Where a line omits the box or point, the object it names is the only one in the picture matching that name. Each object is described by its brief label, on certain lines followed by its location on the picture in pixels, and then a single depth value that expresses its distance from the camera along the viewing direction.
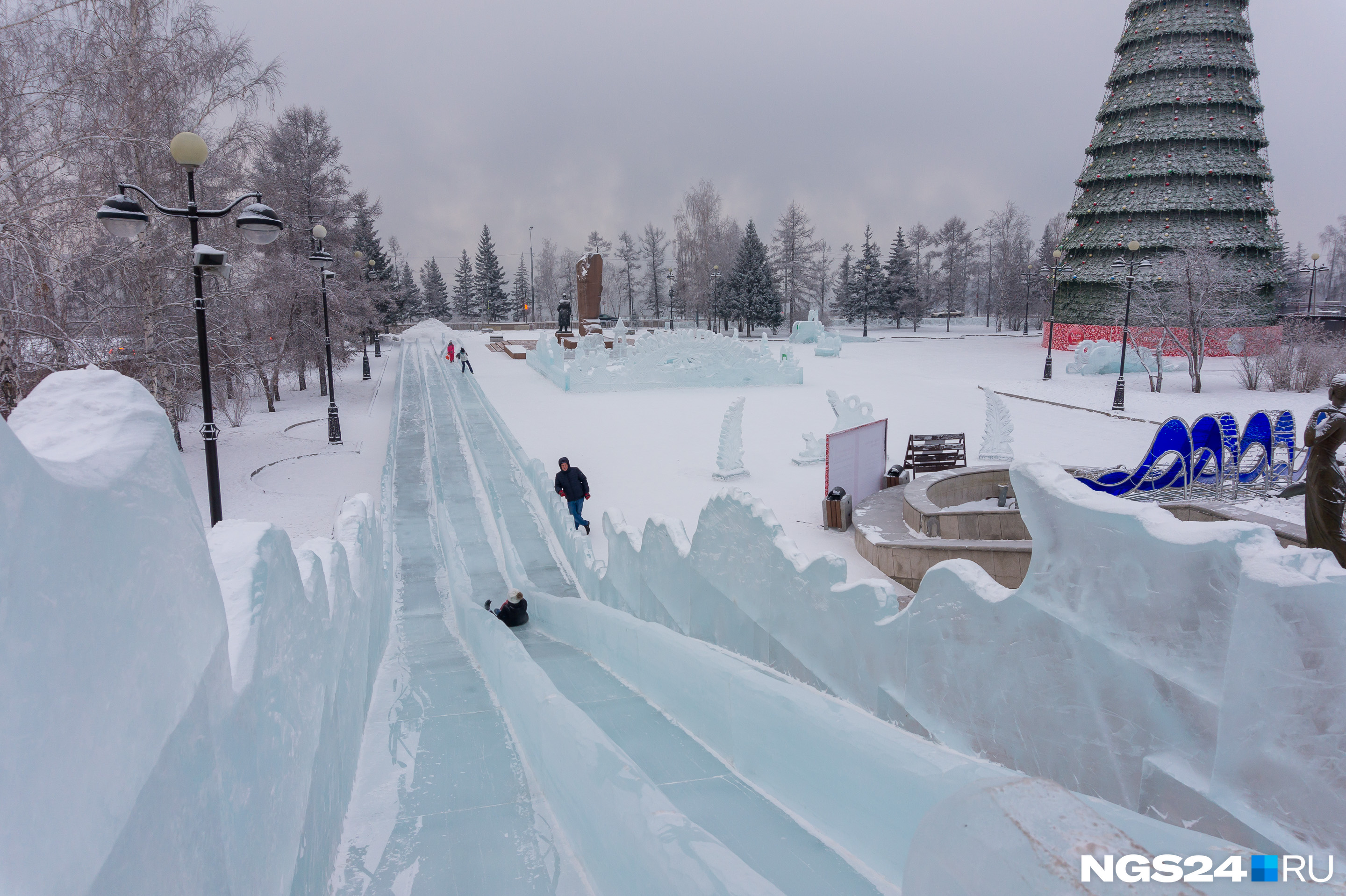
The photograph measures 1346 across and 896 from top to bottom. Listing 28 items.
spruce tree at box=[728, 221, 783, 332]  59.97
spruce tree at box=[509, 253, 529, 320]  95.94
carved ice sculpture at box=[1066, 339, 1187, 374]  30.14
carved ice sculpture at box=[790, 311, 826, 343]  49.03
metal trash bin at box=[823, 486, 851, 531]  11.53
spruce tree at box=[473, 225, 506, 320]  84.19
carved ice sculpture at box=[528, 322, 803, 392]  29.02
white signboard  12.14
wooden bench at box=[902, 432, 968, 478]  13.82
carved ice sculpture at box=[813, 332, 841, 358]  41.16
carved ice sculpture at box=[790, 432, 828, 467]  15.56
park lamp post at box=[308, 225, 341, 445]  17.39
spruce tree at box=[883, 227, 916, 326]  64.88
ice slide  1.98
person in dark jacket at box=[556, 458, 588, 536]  11.23
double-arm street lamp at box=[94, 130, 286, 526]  7.70
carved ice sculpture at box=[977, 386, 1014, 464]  14.84
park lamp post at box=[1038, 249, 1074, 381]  39.81
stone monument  47.56
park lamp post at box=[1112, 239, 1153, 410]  21.18
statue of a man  47.22
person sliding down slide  8.73
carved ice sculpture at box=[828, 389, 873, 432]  15.47
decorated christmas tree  36.25
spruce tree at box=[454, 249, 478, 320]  89.69
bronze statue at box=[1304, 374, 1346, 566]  7.05
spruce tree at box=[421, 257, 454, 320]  91.25
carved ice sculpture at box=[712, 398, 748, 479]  14.26
